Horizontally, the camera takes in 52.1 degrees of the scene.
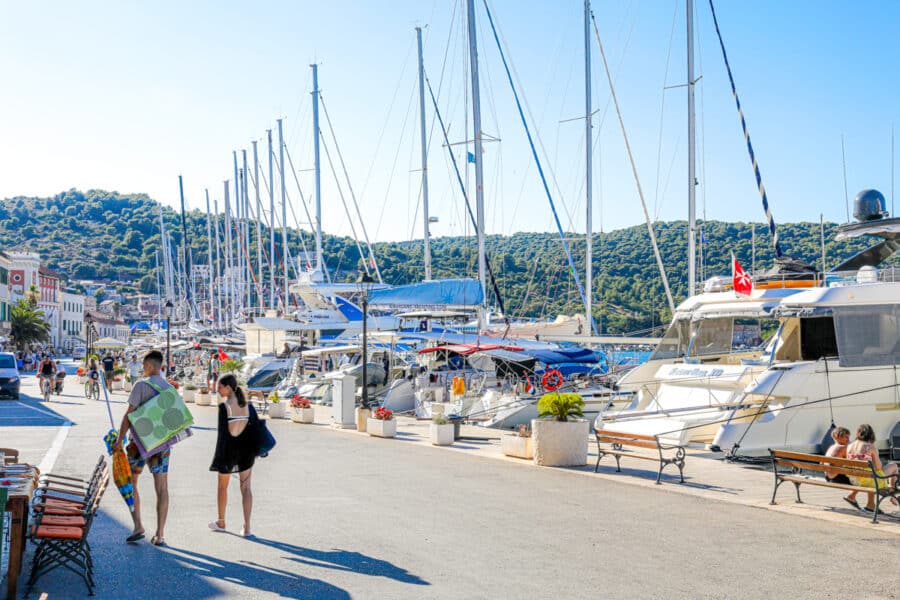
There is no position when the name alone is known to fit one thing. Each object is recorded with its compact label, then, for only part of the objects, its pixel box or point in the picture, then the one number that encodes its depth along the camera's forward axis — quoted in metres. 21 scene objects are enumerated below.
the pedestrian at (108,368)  40.53
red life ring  24.88
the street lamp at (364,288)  24.42
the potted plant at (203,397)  33.75
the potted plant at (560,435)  15.62
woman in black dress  9.38
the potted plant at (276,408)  27.28
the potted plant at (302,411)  25.72
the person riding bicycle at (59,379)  38.61
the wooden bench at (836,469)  10.62
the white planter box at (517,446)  16.69
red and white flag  18.81
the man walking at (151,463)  9.02
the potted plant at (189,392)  35.00
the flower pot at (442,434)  19.72
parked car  34.97
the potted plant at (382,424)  21.50
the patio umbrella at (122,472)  8.72
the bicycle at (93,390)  37.28
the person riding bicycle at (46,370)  33.94
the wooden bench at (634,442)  13.98
